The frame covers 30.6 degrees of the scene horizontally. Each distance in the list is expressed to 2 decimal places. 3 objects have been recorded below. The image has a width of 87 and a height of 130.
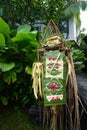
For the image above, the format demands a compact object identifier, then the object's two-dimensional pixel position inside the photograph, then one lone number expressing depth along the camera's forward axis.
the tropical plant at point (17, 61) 1.69
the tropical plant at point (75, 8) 4.14
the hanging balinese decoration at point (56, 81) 1.27
